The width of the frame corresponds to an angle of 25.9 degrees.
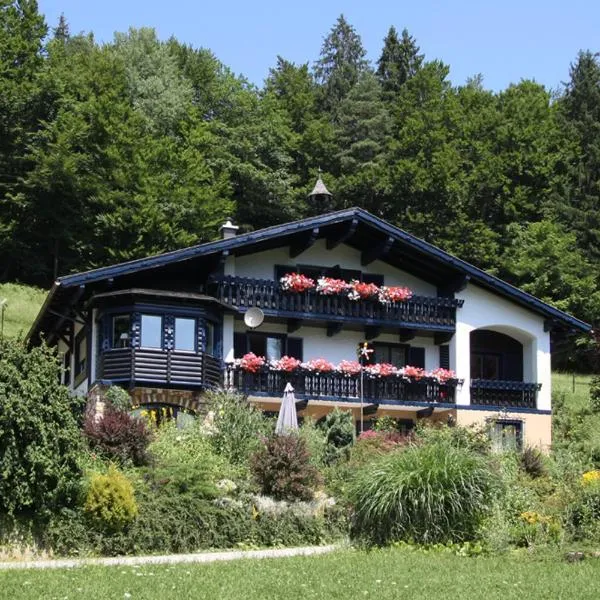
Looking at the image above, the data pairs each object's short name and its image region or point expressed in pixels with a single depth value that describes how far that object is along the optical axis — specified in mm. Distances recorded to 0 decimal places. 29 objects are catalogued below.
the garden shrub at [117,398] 31281
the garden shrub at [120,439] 24047
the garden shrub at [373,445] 24969
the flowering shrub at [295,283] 36219
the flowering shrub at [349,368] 36469
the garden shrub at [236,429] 26938
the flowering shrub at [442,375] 37434
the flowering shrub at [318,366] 35938
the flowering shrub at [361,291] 37031
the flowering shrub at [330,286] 36719
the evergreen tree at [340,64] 75562
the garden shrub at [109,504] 20891
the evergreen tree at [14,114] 60469
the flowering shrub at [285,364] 35562
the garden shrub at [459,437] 25578
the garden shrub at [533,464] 26344
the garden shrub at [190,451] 24328
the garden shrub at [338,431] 28556
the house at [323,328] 33875
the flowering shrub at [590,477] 22839
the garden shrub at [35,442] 20500
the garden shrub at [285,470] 23125
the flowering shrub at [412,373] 36938
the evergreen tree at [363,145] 64875
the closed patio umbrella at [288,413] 28250
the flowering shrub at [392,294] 37312
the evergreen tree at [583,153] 62969
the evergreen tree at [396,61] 74875
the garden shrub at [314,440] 26050
